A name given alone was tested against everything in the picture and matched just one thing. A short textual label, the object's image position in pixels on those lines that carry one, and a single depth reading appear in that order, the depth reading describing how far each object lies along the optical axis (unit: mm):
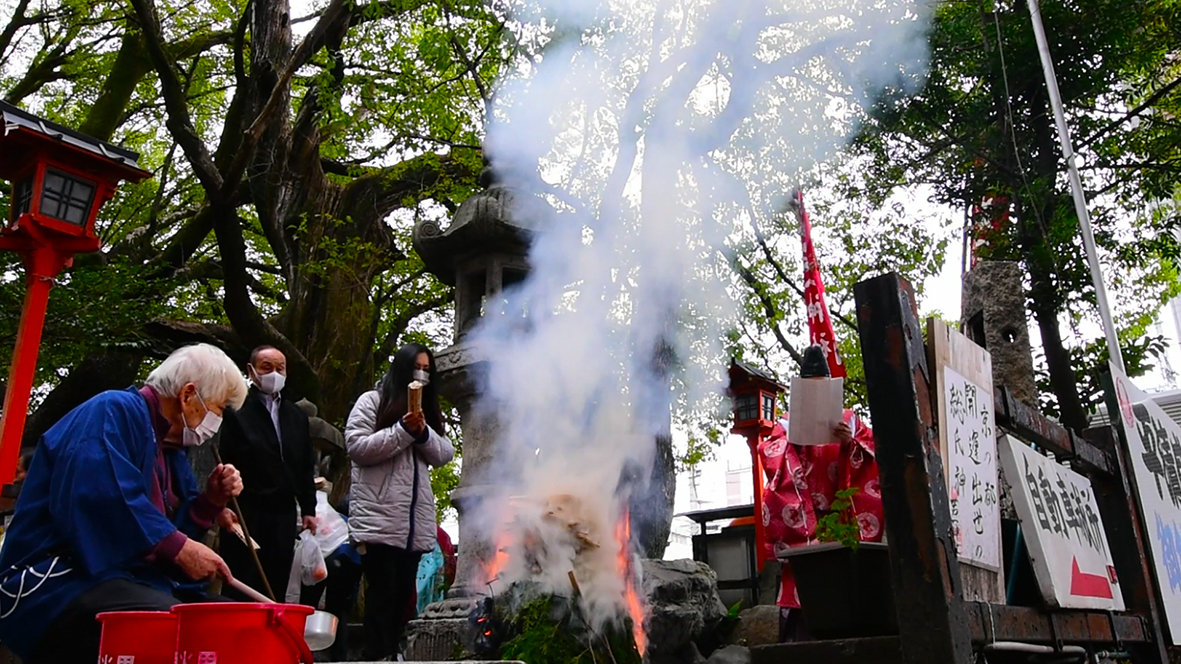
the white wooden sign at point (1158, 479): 5152
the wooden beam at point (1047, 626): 2998
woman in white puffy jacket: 4898
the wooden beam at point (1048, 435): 3916
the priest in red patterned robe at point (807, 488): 4727
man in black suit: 4668
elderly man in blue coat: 2576
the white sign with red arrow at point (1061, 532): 3611
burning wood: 4613
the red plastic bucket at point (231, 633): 2332
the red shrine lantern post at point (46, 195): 6633
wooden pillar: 2746
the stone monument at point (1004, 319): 5082
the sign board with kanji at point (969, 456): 3156
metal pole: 6796
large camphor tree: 10211
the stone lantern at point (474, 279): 6578
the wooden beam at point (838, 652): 3350
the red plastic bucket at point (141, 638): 2354
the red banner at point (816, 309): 6742
